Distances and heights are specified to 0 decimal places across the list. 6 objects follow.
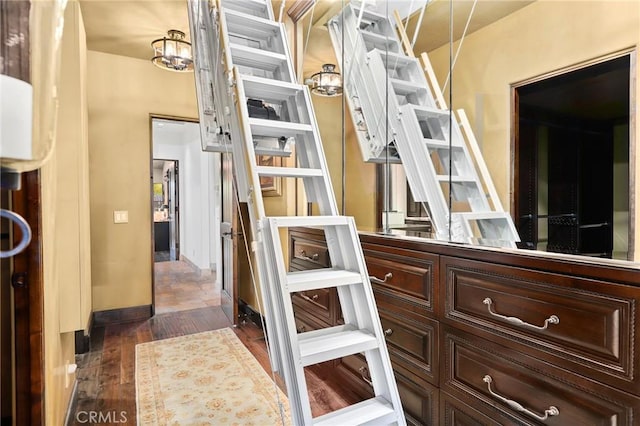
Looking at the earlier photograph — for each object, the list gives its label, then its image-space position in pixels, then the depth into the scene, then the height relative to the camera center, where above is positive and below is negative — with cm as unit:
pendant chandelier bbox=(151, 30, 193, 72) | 304 +138
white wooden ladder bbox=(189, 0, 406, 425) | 134 +6
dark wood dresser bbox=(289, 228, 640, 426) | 100 -45
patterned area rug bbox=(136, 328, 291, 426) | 211 -123
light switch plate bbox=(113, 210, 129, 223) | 381 -7
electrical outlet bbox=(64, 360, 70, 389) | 198 -95
